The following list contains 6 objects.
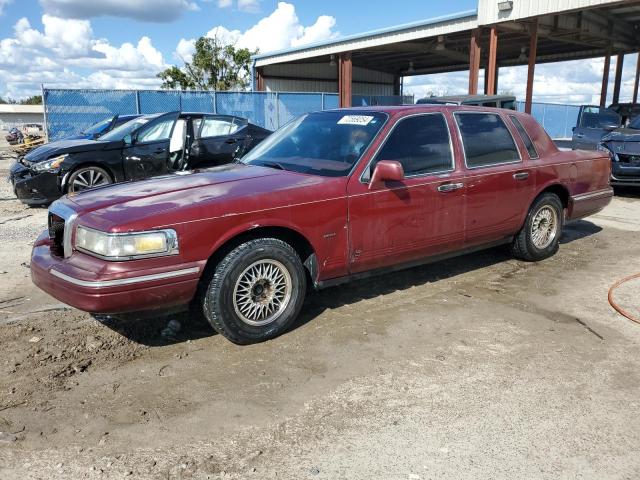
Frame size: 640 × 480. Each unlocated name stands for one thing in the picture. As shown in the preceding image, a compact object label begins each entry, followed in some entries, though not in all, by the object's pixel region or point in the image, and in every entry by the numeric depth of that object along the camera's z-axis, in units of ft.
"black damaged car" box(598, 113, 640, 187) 33.09
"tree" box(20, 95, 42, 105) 328.21
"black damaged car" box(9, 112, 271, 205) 27.94
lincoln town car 11.09
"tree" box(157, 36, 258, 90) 114.32
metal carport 55.52
